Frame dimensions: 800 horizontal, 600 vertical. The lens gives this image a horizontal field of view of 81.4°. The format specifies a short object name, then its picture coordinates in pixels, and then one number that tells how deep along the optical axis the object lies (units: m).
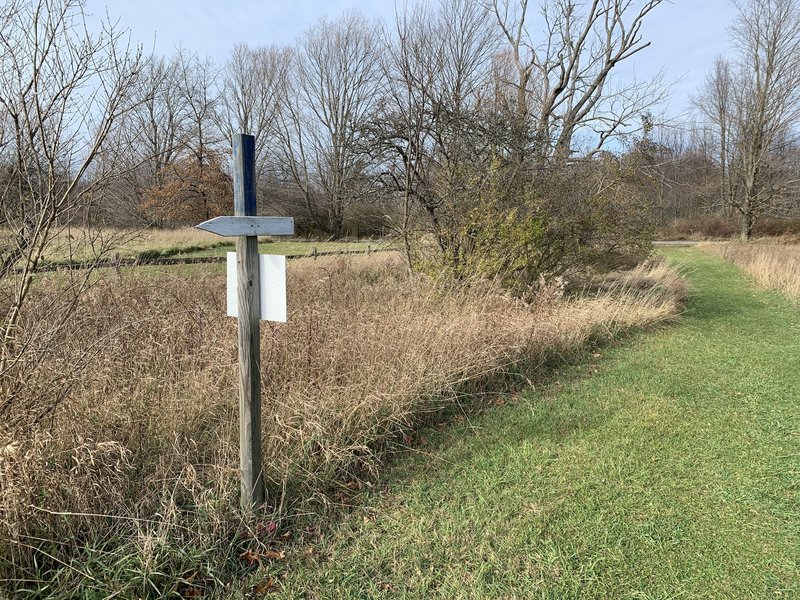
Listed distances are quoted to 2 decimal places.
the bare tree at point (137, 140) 3.17
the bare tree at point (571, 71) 17.28
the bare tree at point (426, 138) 7.91
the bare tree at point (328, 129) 35.88
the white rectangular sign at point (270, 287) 2.40
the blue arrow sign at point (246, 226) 2.25
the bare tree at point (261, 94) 38.19
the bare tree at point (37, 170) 2.78
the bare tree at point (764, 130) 27.50
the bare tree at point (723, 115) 35.31
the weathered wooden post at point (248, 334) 2.40
